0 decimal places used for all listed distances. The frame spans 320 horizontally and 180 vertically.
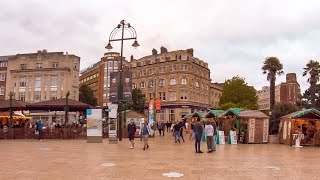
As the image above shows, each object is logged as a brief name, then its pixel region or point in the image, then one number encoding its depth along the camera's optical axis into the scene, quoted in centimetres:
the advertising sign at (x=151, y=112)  2602
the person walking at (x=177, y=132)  2029
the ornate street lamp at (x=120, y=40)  1971
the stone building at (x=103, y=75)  7078
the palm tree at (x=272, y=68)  4325
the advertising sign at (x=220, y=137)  1950
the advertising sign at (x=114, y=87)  1848
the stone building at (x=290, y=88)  9458
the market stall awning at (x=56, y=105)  2272
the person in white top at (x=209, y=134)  1401
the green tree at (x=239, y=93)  4825
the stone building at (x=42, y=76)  5040
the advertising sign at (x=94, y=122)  1879
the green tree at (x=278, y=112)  2685
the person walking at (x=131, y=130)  1525
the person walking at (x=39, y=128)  2073
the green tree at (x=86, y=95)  5973
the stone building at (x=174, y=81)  5886
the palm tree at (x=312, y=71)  4329
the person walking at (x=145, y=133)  1483
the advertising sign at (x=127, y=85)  1853
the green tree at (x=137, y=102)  5400
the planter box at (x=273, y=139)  2200
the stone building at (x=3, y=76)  5274
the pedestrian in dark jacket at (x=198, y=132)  1355
